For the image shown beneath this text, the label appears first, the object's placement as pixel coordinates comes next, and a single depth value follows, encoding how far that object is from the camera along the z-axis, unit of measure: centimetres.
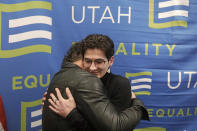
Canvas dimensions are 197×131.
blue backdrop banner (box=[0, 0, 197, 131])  157
